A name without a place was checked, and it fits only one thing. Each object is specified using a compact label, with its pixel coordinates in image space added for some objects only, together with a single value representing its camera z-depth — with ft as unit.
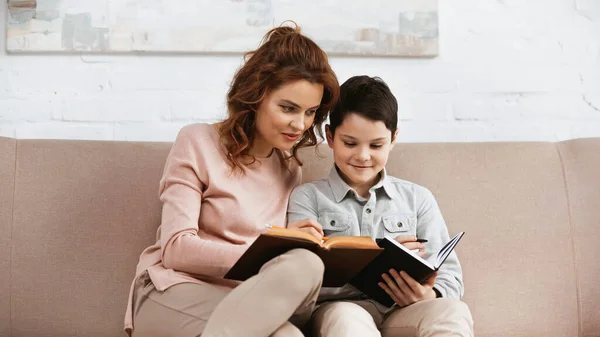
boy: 7.75
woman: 7.57
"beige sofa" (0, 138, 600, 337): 8.21
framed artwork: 9.08
